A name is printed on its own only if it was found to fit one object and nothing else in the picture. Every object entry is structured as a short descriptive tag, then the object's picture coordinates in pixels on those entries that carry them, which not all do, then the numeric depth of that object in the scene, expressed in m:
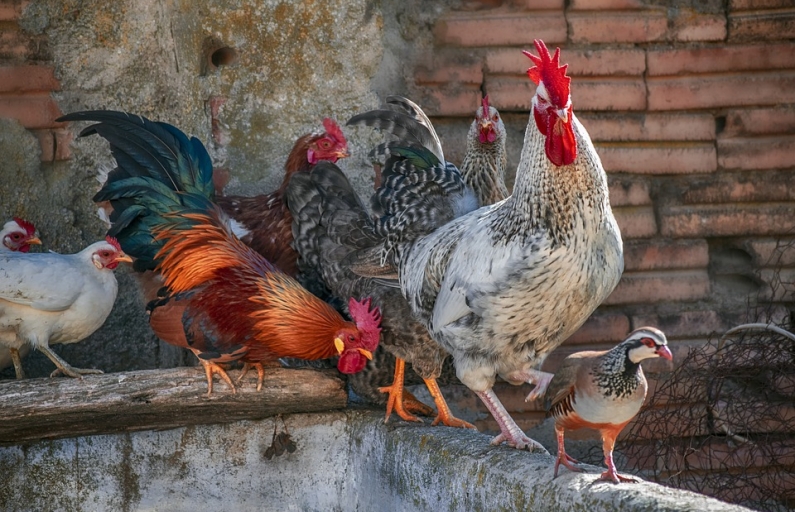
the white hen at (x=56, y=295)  7.04
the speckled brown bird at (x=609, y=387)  4.80
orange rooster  6.98
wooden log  6.77
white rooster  5.71
